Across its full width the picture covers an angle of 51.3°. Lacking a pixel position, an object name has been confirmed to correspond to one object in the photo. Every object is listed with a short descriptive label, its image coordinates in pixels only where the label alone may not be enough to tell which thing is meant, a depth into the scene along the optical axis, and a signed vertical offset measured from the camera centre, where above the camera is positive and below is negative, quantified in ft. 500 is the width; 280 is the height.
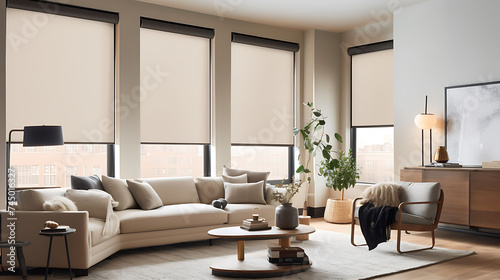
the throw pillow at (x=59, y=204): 16.03 -1.93
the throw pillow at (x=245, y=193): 22.57 -2.17
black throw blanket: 18.85 -2.91
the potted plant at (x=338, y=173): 26.71 -1.54
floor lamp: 17.32 +0.23
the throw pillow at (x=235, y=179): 23.43 -1.61
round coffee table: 15.49 -3.76
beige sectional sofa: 15.62 -2.75
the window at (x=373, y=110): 27.84 +1.84
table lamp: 23.34 +1.02
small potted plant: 17.26 -2.43
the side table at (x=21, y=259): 14.84 -3.32
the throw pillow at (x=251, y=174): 23.88 -1.42
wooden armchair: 18.89 -2.46
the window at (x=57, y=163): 21.04 -0.86
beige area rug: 15.71 -3.97
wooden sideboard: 20.16 -2.02
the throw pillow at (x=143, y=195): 20.39 -2.04
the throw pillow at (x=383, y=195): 19.67 -1.96
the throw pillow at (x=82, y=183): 18.97 -1.46
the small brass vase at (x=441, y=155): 22.40 -0.51
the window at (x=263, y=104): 27.40 +2.13
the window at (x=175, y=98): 24.25 +2.19
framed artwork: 21.77 +0.91
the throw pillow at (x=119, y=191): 19.95 -1.85
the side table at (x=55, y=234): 14.37 -2.52
